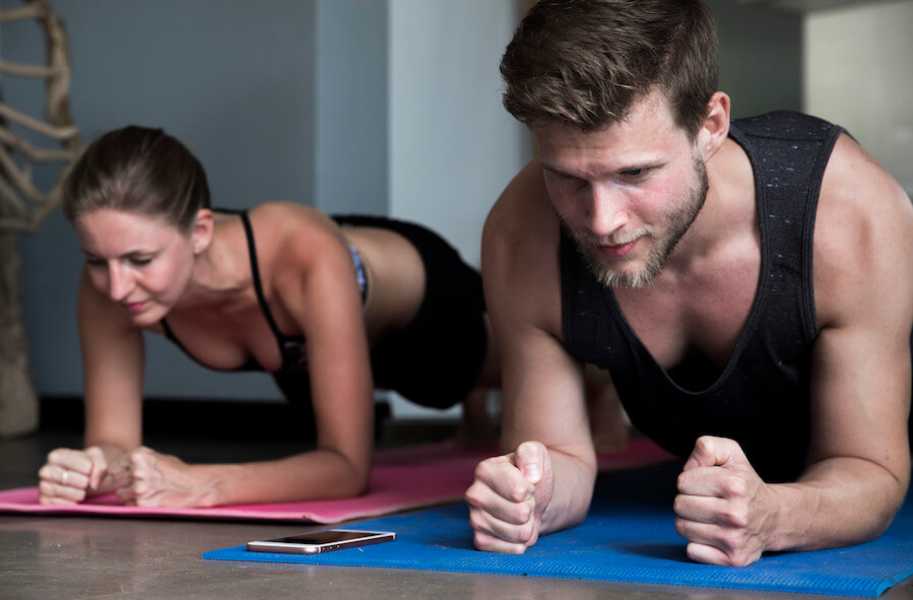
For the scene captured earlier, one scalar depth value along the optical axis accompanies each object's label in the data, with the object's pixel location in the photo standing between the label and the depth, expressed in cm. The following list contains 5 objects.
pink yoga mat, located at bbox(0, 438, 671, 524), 235
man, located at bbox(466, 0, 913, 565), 171
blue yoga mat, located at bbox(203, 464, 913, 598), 166
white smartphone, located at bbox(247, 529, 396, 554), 192
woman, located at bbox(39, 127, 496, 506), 245
